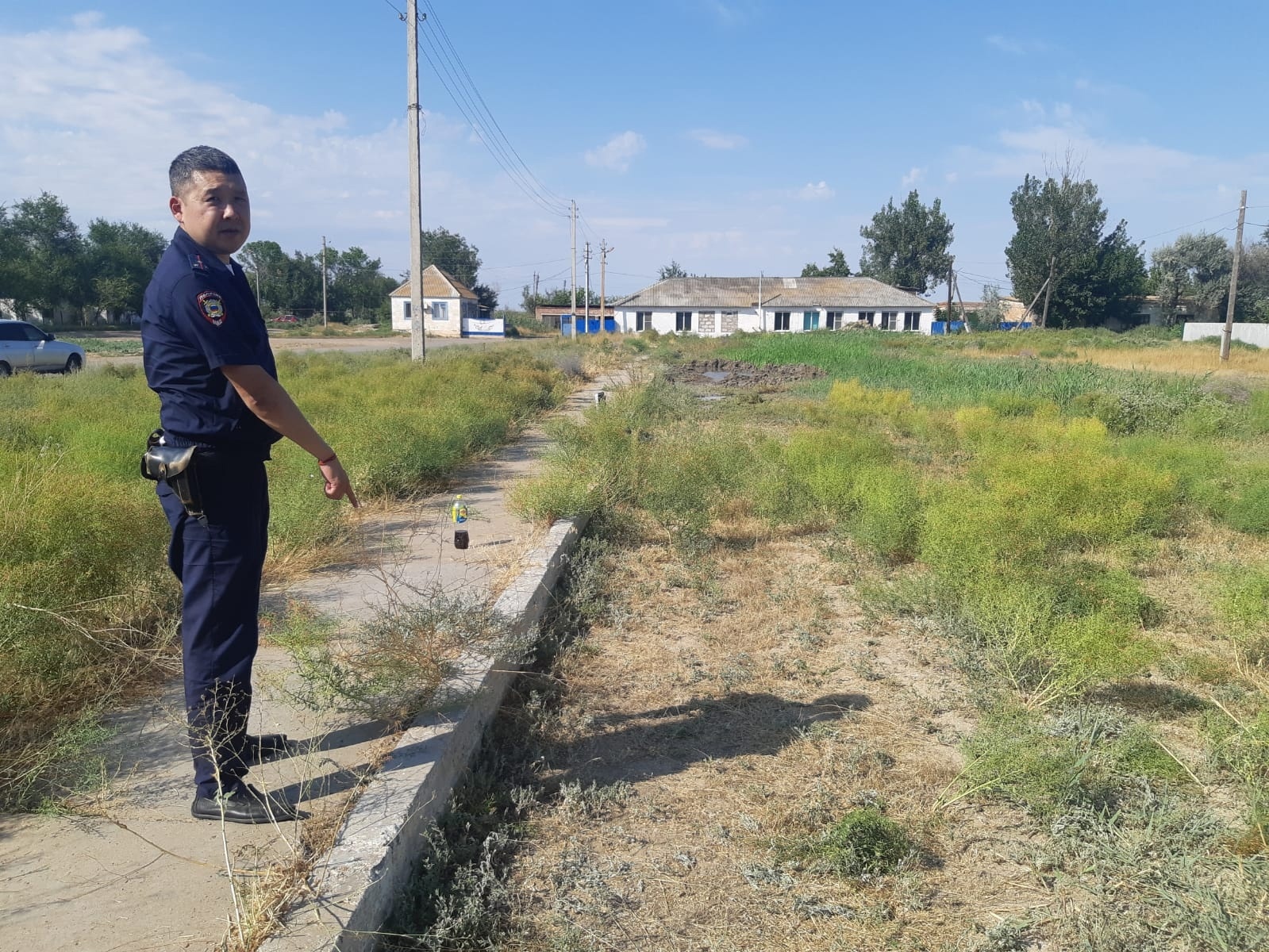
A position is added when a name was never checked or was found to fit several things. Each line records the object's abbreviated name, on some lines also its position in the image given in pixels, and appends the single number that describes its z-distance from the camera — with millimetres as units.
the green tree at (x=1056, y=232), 60906
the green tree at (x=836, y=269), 83688
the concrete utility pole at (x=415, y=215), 18125
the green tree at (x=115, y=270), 57094
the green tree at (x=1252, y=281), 62500
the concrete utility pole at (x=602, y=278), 57466
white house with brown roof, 63281
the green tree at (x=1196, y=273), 63375
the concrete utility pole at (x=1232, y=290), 30328
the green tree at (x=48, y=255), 52938
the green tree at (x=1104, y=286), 61188
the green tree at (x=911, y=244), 80062
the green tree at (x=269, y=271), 77500
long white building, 61750
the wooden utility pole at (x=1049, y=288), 60341
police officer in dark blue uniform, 2410
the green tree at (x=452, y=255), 93312
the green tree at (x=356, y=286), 83062
